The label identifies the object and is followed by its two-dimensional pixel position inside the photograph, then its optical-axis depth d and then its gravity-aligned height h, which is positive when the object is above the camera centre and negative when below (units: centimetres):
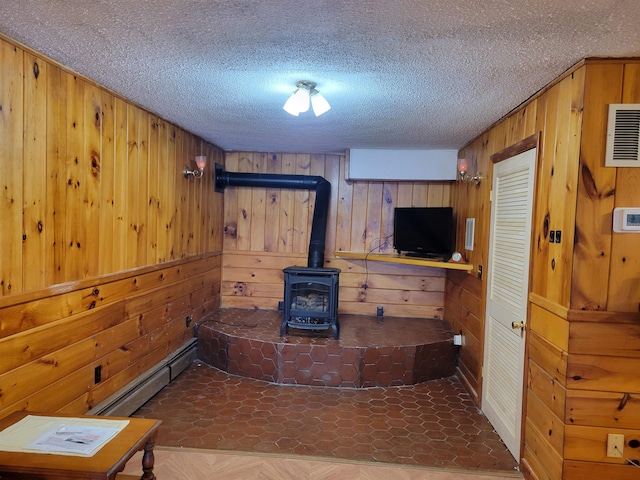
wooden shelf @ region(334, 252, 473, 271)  335 -32
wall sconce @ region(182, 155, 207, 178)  362 +46
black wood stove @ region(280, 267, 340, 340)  367 -74
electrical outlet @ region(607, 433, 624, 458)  185 -97
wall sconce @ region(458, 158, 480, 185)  340 +50
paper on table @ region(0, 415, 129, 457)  146 -85
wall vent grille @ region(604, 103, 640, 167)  179 +44
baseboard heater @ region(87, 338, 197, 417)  255 -123
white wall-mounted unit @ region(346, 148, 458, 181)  412 +63
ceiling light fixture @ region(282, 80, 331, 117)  224 +69
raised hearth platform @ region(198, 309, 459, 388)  341 -114
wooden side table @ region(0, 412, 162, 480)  136 -86
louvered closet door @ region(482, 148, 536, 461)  235 -41
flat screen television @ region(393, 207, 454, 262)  392 -5
